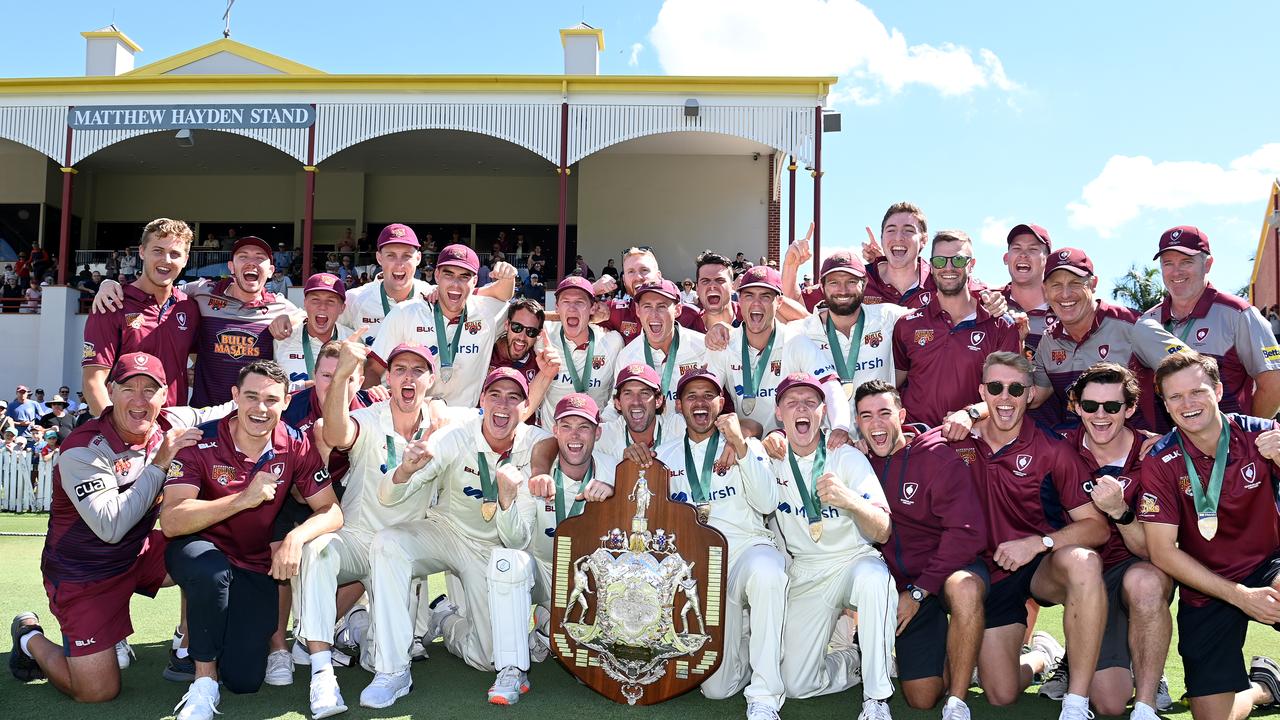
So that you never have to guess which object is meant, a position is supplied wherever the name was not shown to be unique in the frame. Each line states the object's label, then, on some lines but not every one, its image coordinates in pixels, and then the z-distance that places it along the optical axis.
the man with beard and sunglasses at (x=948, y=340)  5.82
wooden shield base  4.74
